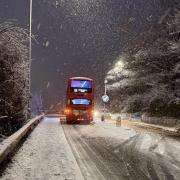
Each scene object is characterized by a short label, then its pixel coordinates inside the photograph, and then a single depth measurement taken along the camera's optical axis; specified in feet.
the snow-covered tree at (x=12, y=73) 48.73
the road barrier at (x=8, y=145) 31.50
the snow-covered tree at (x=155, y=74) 95.38
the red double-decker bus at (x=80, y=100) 108.37
